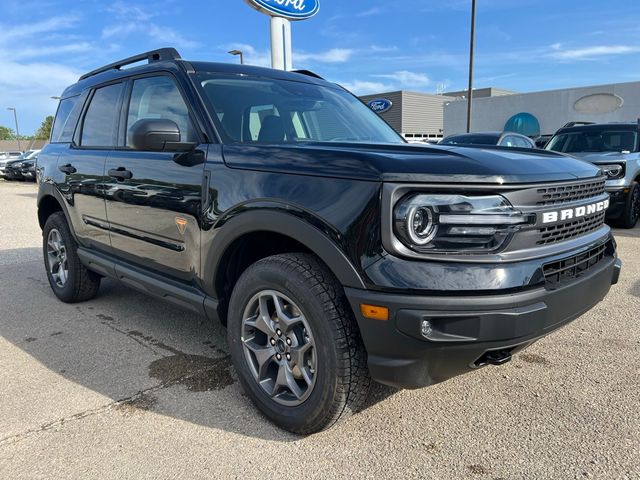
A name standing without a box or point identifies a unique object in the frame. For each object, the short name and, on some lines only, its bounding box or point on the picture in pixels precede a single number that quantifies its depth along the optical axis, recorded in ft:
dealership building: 74.18
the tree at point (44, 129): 273.95
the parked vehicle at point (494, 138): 33.14
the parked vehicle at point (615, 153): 26.48
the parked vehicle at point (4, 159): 93.66
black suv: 6.79
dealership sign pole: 47.34
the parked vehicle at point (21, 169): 84.07
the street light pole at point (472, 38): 67.80
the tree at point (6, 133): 355.66
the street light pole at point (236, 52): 78.28
